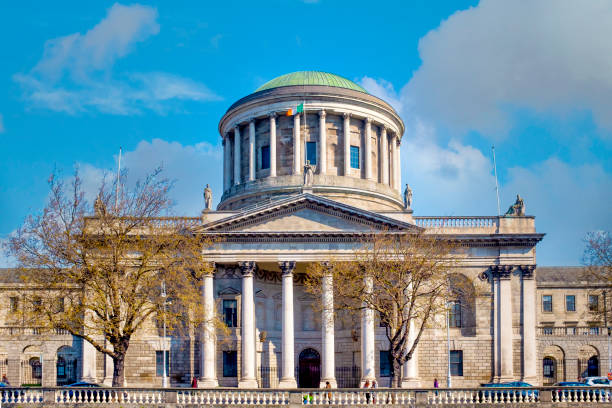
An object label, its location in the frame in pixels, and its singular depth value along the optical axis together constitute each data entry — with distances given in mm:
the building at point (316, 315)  48781
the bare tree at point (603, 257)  48031
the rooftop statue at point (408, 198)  52969
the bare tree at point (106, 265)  34500
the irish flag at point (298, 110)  59156
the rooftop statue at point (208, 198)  53188
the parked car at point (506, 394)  31172
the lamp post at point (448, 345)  46969
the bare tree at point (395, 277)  37934
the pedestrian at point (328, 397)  30891
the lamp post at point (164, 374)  45503
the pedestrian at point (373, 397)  31202
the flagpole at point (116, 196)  36847
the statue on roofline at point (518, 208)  51844
